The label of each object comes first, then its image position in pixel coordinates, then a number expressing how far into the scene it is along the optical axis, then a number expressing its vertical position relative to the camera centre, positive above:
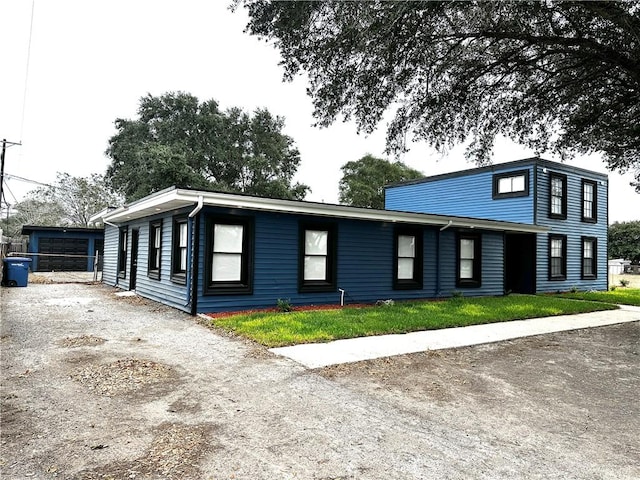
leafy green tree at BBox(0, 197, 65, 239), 40.41 +2.98
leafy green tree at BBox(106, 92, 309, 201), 31.78 +8.47
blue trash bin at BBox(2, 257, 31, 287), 14.02 -1.01
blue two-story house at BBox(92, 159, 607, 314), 9.09 +0.28
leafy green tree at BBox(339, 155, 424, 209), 37.81 +7.18
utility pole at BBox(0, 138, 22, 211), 28.20 +5.92
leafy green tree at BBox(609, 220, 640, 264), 42.56 +2.25
